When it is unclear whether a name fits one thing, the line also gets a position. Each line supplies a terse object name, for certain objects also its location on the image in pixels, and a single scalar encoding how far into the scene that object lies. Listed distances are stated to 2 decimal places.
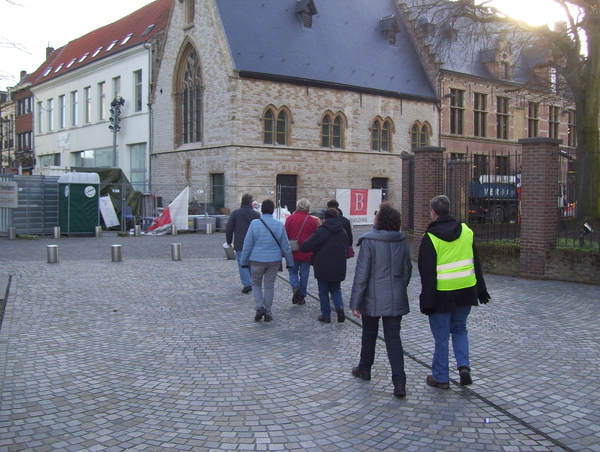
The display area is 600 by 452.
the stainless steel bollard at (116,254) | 14.18
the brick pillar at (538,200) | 11.42
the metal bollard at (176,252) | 14.80
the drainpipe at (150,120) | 33.22
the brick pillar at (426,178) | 13.96
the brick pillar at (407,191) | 15.67
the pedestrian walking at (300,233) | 8.85
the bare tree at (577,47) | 14.76
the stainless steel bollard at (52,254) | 13.80
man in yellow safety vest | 5.25
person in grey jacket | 5.30
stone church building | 27.64
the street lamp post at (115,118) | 34.78
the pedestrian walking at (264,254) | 8.00
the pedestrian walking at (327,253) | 7.77
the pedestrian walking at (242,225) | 10.02
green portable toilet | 21.11
